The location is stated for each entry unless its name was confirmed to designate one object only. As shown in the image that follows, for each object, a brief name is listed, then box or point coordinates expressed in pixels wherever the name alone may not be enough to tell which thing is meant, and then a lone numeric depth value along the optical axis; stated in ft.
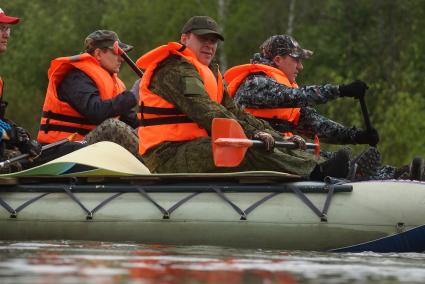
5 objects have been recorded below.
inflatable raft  48.19
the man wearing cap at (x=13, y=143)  52.70
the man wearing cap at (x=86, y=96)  58.00
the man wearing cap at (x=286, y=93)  55.84
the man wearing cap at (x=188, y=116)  50.91
